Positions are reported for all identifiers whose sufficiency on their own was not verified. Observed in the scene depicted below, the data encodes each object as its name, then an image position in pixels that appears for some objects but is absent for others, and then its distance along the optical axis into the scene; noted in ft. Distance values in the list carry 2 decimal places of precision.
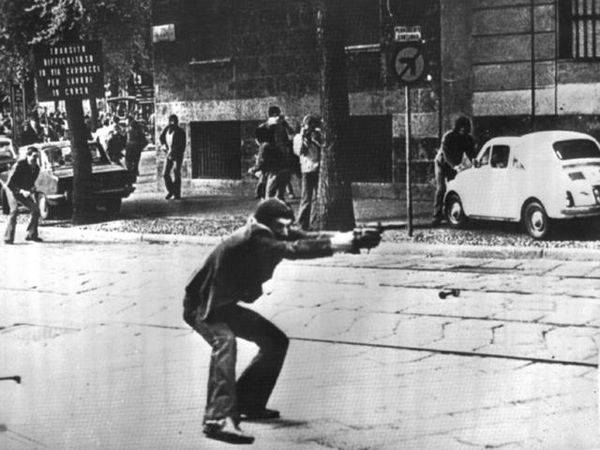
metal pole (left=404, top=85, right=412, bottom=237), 44.18
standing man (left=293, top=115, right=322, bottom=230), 47.98
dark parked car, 60.29
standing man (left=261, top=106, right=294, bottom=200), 50.44
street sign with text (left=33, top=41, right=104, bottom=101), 52.06
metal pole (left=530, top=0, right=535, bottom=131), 55.11
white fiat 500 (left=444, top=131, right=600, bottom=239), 41.24
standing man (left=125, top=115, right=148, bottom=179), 76.89
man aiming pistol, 17.92
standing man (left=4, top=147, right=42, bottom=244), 51.11
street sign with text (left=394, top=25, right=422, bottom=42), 41.73
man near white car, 49.03
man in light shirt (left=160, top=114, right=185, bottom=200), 65.82
